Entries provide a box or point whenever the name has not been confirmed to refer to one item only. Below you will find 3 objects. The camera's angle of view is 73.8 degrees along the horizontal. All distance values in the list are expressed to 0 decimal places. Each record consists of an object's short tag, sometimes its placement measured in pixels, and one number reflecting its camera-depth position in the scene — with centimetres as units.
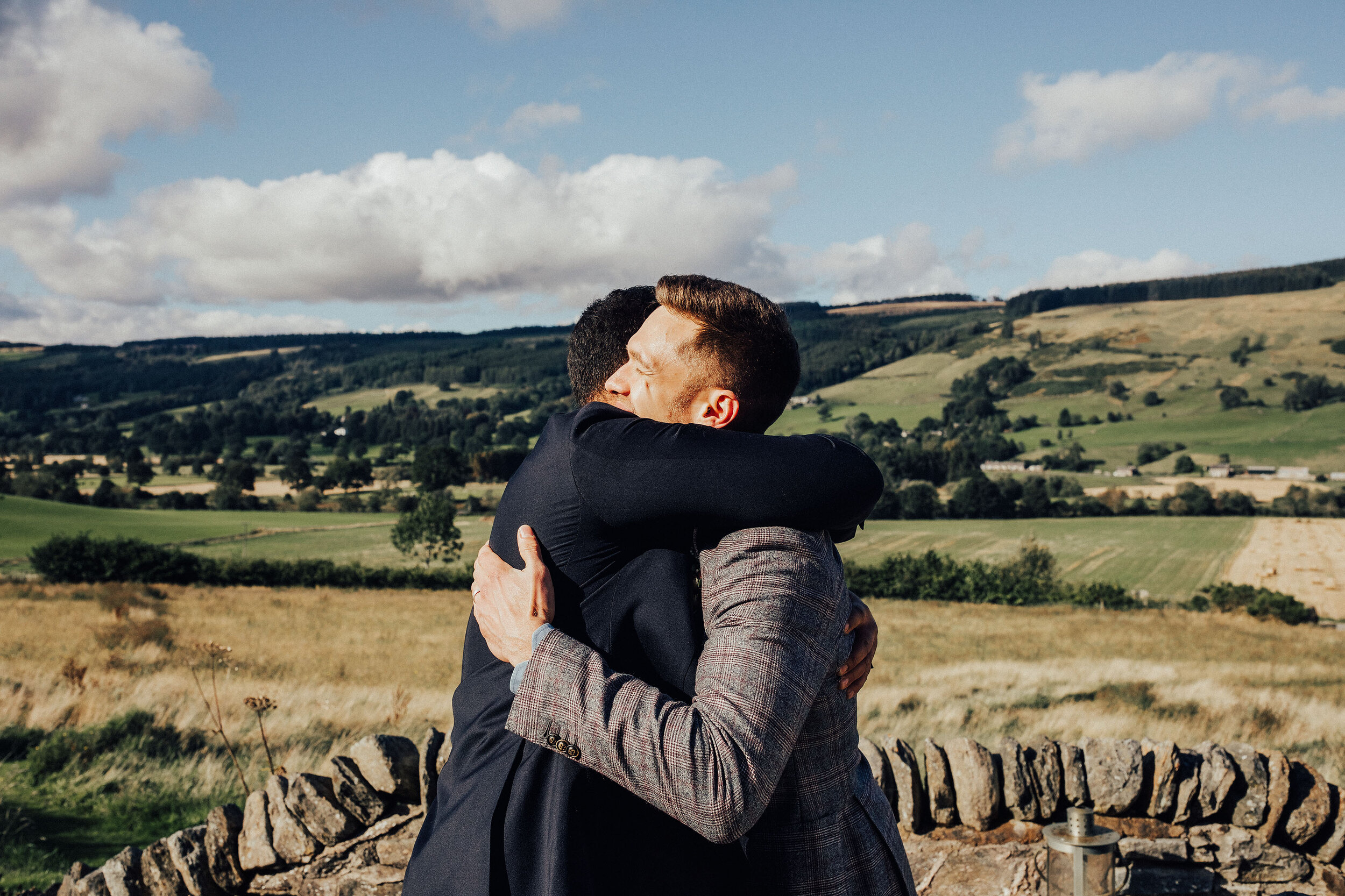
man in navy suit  156
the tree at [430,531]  5316
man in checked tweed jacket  147
